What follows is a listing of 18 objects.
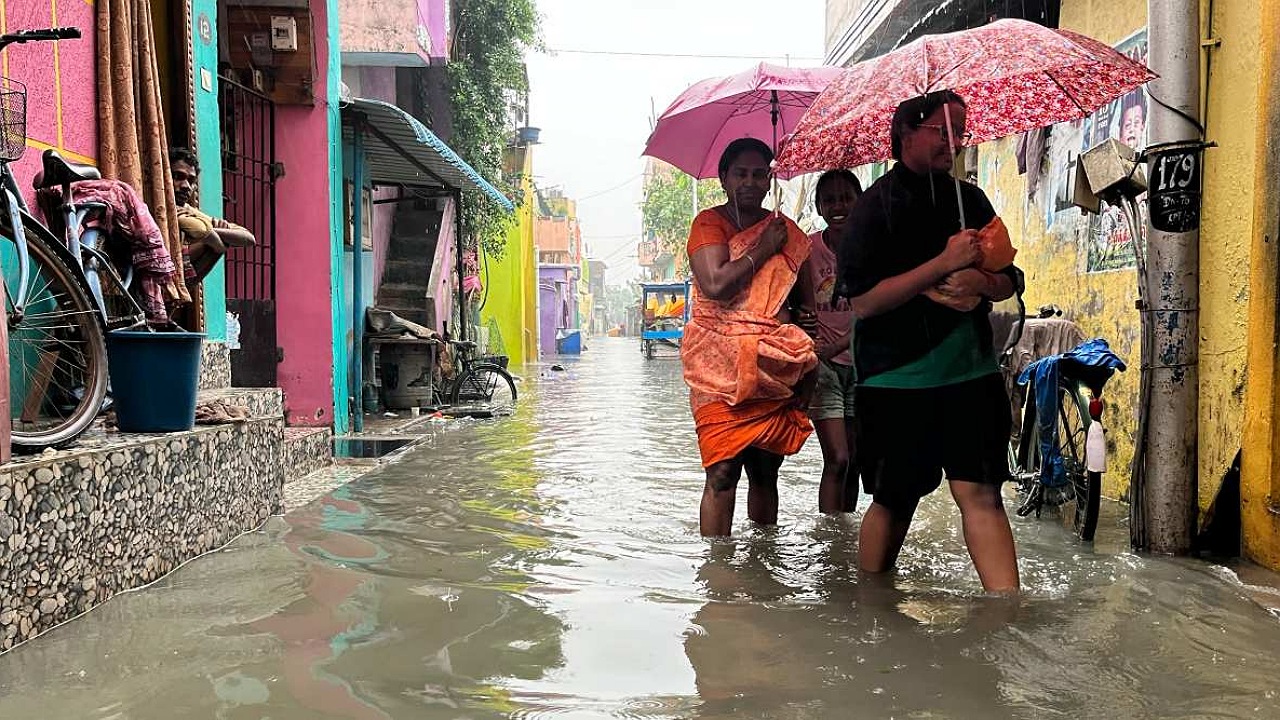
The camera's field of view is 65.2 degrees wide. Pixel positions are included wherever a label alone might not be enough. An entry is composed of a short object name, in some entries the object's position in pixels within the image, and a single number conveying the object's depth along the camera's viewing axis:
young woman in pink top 4.95
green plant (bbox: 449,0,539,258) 16.81
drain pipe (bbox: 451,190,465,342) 12.48
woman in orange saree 4.14
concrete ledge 5.61
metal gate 8.70
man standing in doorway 5.66
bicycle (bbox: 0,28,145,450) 3.70
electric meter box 8.55
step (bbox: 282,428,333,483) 6.63
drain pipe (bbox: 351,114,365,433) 9.58
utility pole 4.37
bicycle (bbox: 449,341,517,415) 12.14
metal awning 9.43
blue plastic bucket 3.94
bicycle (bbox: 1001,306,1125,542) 4.80
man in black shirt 3.40
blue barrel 35.88
